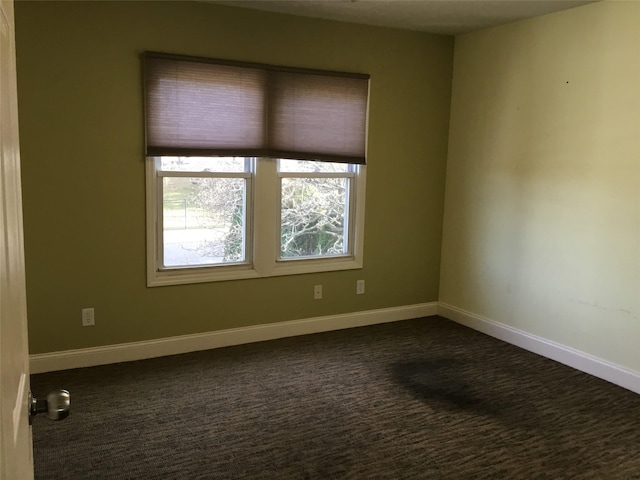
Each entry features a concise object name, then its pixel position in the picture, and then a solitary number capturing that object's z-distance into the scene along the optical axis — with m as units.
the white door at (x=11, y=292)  0.84
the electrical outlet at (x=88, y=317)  3.79
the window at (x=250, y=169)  3.87
